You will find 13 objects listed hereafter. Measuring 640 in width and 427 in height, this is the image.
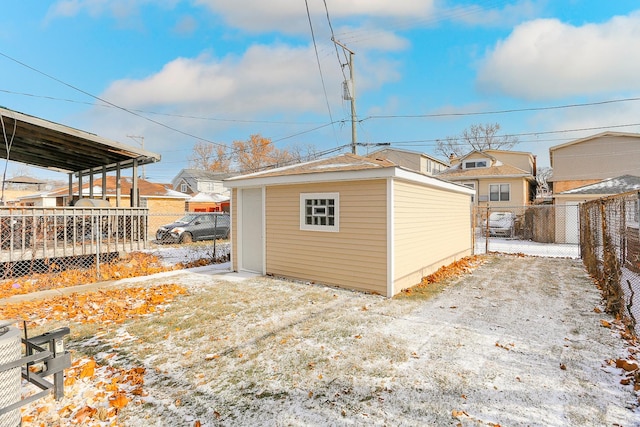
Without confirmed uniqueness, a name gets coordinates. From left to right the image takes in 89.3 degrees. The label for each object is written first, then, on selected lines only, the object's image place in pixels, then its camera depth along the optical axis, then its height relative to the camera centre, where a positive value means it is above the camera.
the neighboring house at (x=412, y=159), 27.22 +5.09
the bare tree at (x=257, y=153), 38.69 +7.85
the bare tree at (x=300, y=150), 39.16 +8.34
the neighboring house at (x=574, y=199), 14.45 +0.82
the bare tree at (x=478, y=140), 36.09 +8.78
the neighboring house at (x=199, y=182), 34.81 +4.00
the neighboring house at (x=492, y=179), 21.20 +2.54
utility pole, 14.59 +5.23
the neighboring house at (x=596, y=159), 17.91 +3.22
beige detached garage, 6.04 -0.13
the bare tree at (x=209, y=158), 43.50 +8.09
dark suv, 14.55 -0.57
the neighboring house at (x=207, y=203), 25.69 +1.21
